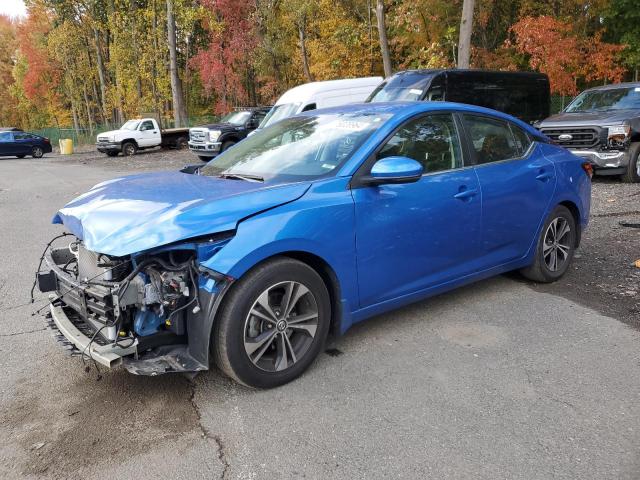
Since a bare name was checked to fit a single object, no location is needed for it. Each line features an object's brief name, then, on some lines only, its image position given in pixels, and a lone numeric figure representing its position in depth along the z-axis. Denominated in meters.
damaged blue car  3.04
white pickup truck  26.80
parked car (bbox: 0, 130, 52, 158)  31.12
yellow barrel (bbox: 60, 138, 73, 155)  33.63
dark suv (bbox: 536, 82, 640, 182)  10.44
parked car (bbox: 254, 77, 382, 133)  14.96
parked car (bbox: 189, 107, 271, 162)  20.33
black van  12.18
